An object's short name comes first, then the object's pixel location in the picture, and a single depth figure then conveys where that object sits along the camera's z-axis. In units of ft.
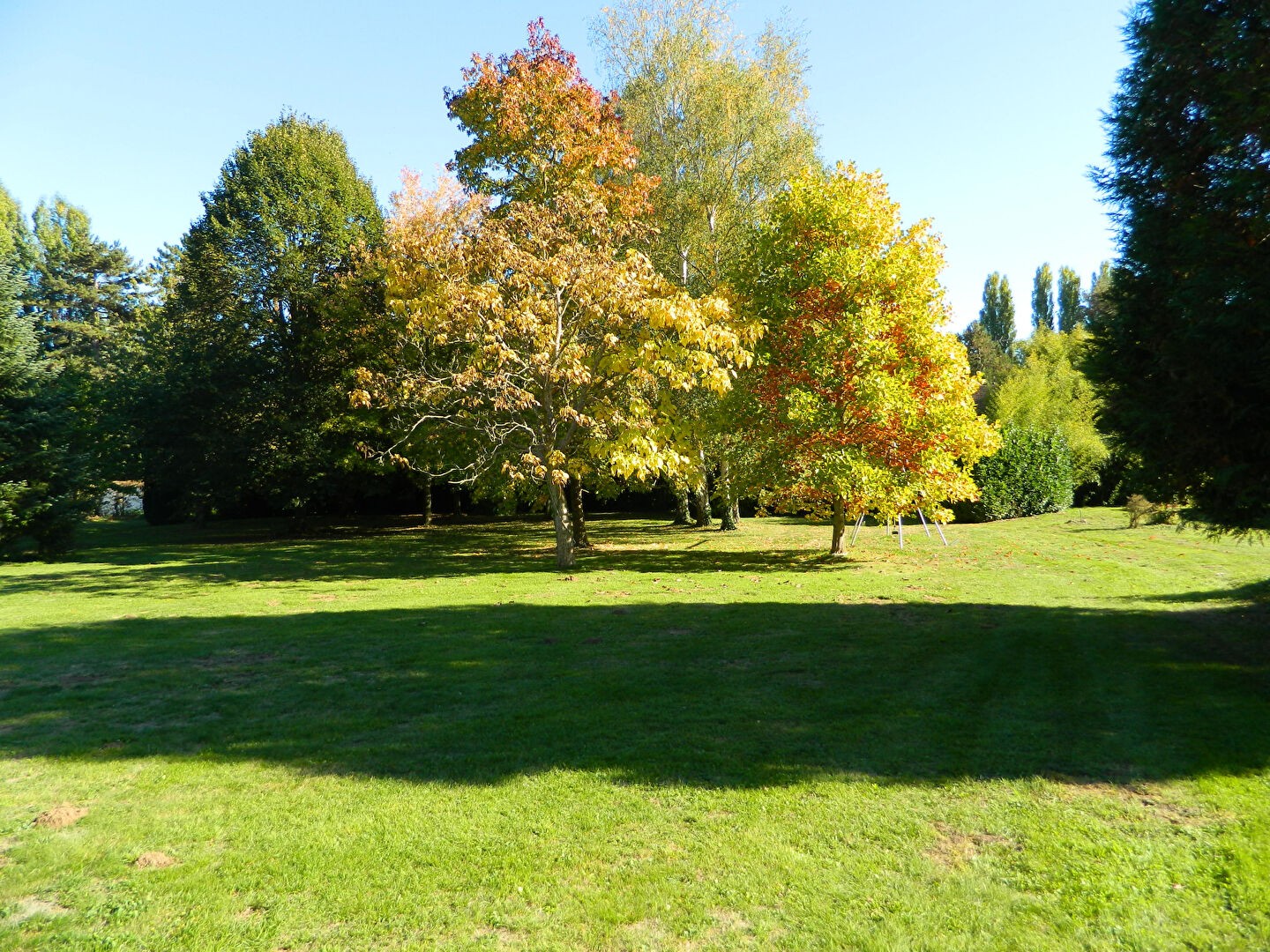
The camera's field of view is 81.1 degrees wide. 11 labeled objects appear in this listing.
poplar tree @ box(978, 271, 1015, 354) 221.46
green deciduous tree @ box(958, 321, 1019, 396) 155.53
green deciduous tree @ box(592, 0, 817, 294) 70.44
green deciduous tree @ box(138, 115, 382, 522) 78.59
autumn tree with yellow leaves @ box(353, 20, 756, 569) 47.78
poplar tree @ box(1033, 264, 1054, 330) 223.71
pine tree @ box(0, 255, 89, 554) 62.54
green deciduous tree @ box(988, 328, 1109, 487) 95.81
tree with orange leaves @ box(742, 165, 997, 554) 47.73
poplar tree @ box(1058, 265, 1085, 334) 209.97
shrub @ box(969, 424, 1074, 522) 81.76
